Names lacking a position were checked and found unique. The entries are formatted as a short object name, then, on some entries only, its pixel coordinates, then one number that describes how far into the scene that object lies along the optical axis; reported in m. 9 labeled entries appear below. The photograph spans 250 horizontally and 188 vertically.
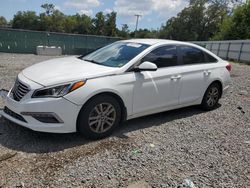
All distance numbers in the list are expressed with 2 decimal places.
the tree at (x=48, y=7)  70.77
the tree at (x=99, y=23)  57.83
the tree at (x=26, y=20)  64.73
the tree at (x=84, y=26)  62.83
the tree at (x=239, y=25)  23.20
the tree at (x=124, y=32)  60.01
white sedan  2.59
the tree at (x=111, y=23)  55.88
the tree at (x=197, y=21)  46.31
